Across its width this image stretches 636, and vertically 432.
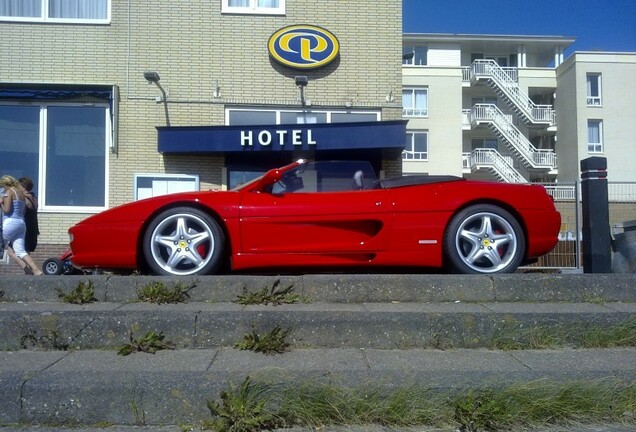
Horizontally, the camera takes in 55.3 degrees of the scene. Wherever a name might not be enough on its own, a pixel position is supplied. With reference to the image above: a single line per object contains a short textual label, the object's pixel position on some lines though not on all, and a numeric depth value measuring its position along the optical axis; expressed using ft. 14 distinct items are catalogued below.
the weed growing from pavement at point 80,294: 16.72
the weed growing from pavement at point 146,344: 14.32
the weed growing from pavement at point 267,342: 14.30
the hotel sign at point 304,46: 38.58
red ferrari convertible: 17.74
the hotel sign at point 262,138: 35.50
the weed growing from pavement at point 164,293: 16.71
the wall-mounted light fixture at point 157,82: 36.40
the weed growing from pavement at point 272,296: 16.49
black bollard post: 21.13
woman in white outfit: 26.12
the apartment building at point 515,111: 104.47
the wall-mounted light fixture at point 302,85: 38.09
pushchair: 33.76
